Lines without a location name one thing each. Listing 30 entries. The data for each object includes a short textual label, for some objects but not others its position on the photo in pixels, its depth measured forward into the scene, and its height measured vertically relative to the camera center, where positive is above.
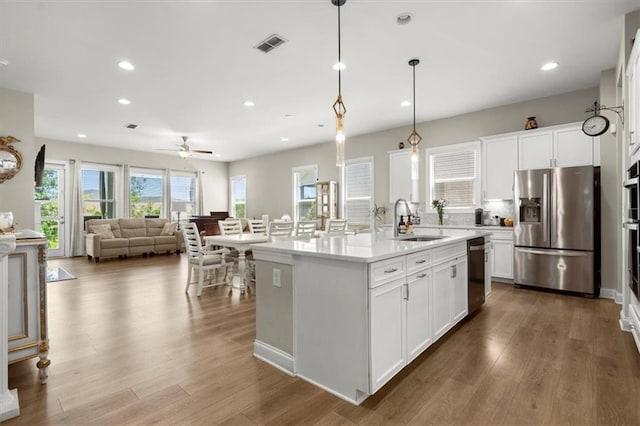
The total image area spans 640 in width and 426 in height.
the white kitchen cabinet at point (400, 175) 6.24 +0.71
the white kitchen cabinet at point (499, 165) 4.99 +0.71
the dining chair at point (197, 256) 4.39 -0.61
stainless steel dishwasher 3.29 -0.66
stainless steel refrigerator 4.16 -0.26
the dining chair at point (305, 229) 5.05 -0.27
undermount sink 3.30 -0.28
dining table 4.27 -0.42
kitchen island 1.89 -0.65
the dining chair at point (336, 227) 5.45 -0.26
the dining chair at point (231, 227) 5.47 -0.26
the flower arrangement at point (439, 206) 5.88 +0.08
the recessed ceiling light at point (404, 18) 2.87 +1.75
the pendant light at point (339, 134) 2.63 +0.64
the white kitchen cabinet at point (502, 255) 4.90 -0.69
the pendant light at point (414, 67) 3.68 +1.74
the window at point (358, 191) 7.23 +0.48
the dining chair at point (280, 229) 4.67 -0.26
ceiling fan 7.33 +1.44
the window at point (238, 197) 10.74 +0.54
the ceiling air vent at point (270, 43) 3.23 +1.75
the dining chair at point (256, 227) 5.65 -0.28
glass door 7.83 +0.15
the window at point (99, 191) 8.46 +0.62
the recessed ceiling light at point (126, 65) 3.75 +1.76
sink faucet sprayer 3.30 -0.18
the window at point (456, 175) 5.65 +0.64
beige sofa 7.38 -0.60
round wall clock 3.85 +1.02
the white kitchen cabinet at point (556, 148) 4.36 +0.88
